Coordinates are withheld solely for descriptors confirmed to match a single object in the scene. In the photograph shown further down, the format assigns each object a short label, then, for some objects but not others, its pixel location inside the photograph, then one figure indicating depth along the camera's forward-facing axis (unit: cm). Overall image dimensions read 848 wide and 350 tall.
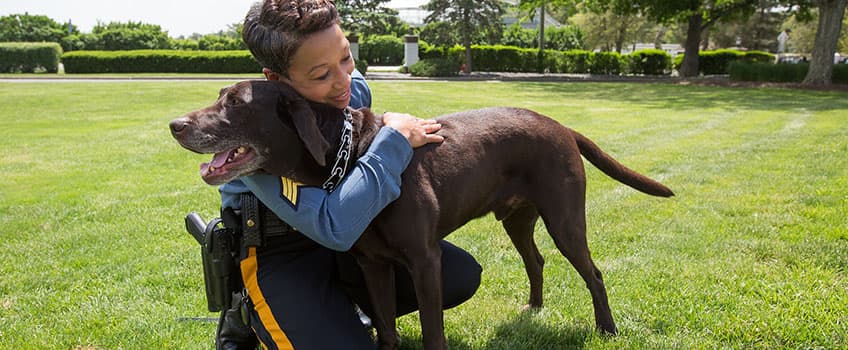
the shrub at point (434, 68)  3097
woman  229
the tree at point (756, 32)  6103
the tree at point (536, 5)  2678
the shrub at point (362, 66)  2928
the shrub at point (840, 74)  2281
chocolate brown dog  218
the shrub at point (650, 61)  3616
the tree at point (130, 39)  4397
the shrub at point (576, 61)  3644
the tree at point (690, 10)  2814
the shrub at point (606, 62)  3638
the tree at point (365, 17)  3959
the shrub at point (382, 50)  4222
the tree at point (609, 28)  5200
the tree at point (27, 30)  5062
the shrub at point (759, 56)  3944
